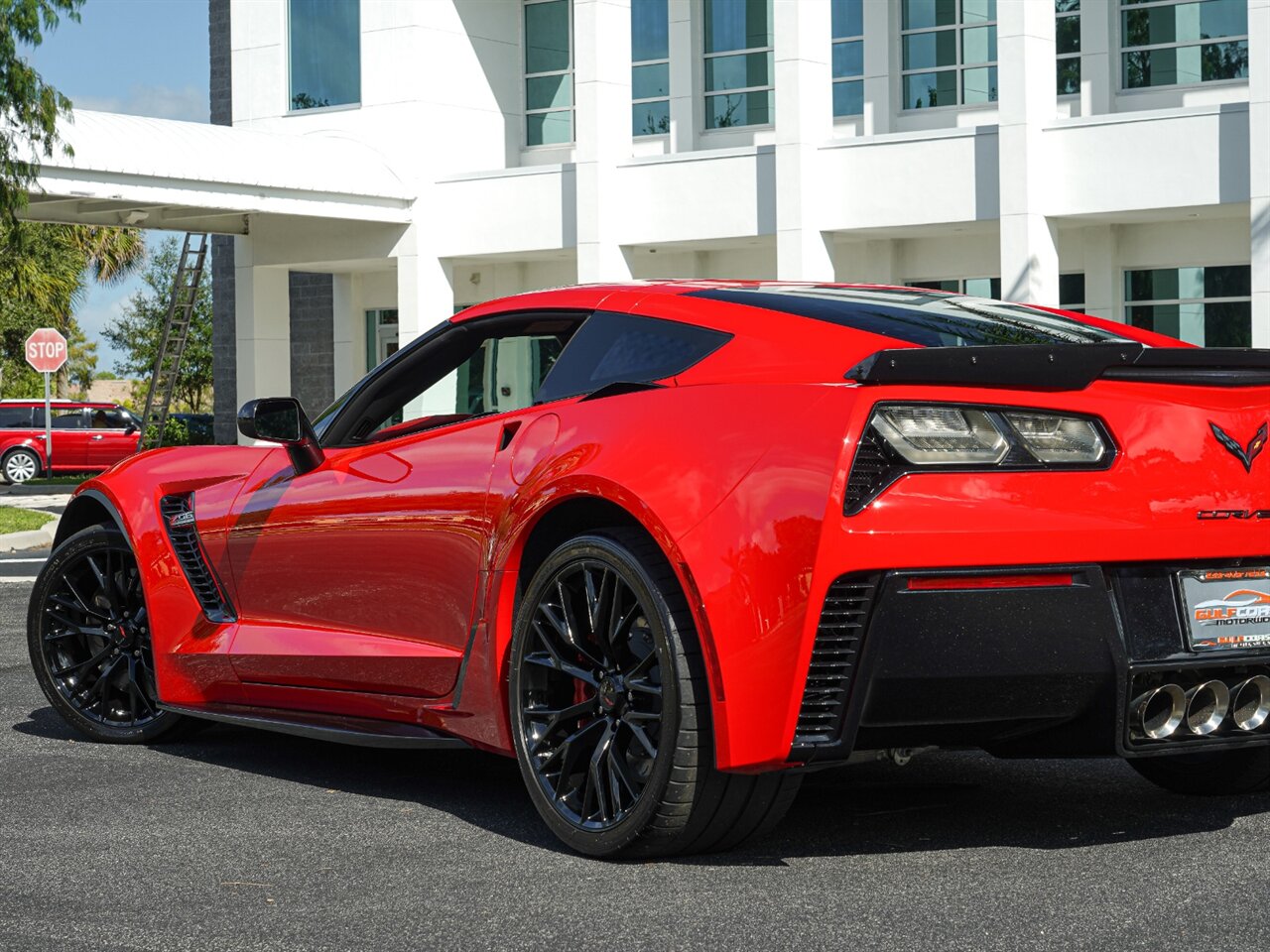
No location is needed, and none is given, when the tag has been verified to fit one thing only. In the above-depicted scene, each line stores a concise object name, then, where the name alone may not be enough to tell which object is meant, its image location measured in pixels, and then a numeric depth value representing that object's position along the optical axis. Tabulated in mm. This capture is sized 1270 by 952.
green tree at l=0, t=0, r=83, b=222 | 21125
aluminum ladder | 35938
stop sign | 34844
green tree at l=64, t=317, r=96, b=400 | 75812
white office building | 24219
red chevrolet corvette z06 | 4309
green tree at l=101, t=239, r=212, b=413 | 63344
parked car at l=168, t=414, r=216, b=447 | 40969
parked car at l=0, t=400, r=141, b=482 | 40812
